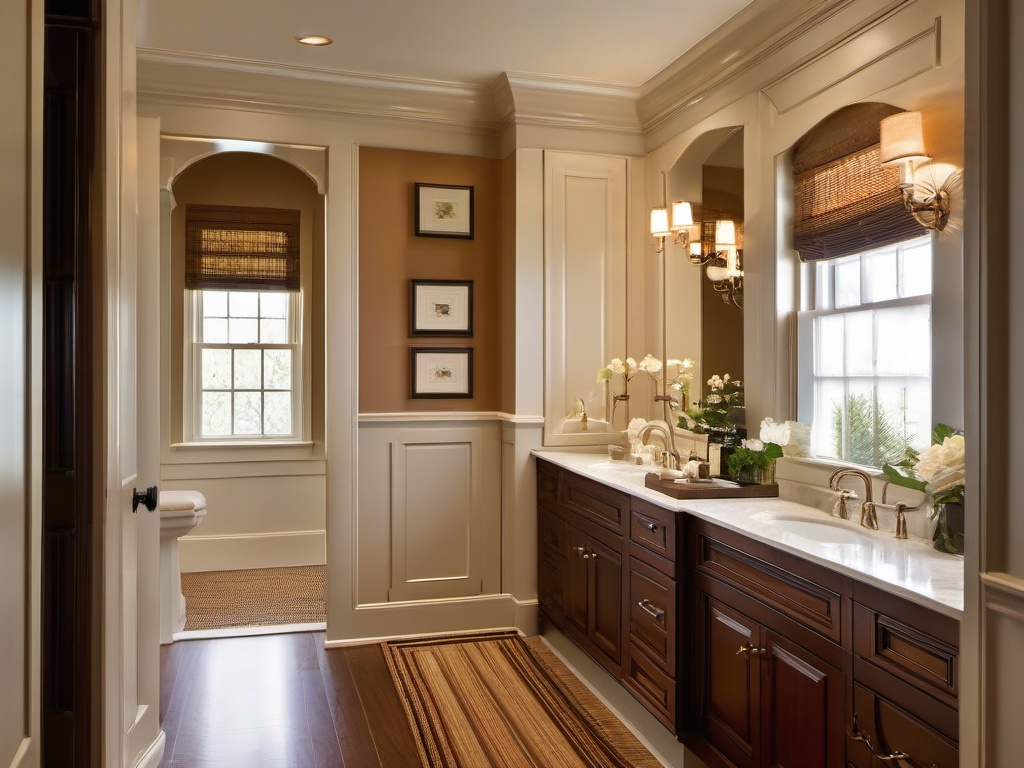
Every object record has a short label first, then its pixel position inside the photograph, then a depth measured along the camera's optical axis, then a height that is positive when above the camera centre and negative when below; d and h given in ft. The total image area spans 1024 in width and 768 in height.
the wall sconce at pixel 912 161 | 7.73 +2.14
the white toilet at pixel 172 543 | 13.14 -2.60
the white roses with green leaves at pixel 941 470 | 6.89 -0.73
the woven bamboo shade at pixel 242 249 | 17.53 +2.90
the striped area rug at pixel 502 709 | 9.50 -4.23
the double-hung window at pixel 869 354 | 8.41 +0.34
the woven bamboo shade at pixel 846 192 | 8.59 +2.14
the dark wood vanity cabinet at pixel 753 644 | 5.93 -2.40
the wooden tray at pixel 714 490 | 9.61 -1.26
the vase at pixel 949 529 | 6.93 -1.24
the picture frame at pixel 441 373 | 13.80 +0.18
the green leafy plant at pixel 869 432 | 8.65 -0.52
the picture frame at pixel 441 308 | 13.75 +1.28
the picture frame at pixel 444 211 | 13.76 +2.91
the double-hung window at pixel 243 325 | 17.66 +1.29
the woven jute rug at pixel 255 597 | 14.46 -4.09
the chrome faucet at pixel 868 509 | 8.29 -1.27
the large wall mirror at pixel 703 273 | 12.75 +1.76
